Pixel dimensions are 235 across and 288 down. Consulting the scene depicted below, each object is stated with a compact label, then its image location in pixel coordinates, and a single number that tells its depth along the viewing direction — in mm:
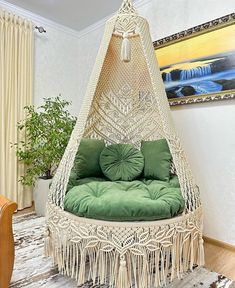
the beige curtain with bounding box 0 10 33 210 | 2816
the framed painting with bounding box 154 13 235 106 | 2082
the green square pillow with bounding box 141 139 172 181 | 1992
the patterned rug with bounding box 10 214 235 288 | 1555
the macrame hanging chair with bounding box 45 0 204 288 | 1386
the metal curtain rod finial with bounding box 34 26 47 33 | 3161
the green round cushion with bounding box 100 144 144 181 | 2086
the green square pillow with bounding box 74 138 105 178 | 2037
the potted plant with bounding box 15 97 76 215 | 2754
